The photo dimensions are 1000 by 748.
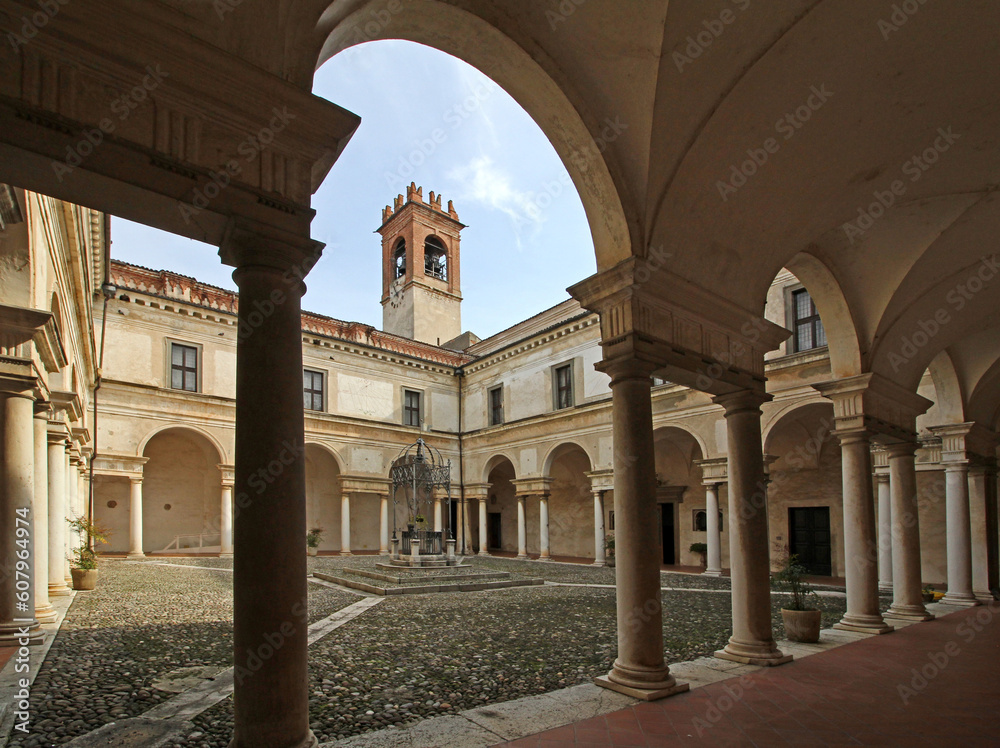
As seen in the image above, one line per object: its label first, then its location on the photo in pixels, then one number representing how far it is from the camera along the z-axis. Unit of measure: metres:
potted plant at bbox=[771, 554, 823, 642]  7.22
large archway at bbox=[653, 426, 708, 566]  21.83
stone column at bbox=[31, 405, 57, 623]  8.08
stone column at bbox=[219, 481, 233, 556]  20.33
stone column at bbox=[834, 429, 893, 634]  8.02
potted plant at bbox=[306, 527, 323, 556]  23.50
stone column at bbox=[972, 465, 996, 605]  11.62
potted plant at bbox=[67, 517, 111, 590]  11.77
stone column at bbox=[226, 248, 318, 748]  2.97
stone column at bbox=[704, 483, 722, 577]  17.59
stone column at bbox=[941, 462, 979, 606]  10.95
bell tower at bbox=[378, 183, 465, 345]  35.31
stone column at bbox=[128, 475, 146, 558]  19.14
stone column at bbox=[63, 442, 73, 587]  12.34
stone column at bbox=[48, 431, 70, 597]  9.69
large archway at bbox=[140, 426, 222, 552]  22.42
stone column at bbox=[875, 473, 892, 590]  13.49
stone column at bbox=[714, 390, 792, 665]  6.09
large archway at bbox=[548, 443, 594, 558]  25.44
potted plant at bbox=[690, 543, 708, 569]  20.36
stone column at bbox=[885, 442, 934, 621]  9.09
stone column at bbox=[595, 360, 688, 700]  4.97
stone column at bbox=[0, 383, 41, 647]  6.78
